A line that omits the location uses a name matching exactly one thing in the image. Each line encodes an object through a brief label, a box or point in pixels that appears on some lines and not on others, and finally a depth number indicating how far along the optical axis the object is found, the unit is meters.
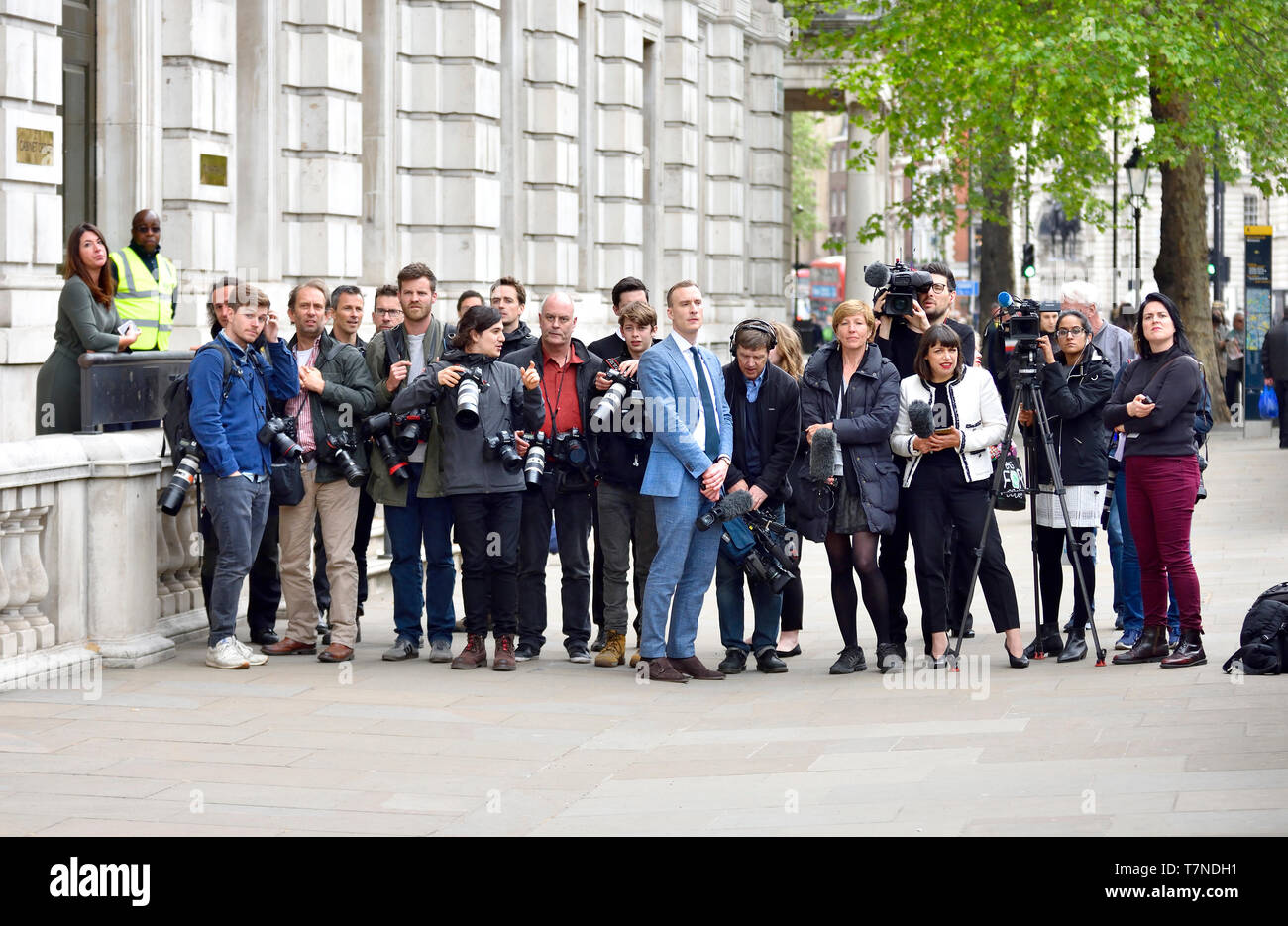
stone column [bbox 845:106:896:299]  38.12
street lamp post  36.97
